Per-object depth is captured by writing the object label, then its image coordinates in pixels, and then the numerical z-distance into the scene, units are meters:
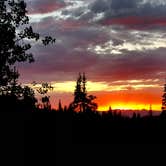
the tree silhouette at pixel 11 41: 32.22
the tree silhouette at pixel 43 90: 34.75
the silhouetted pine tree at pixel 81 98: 85.50
